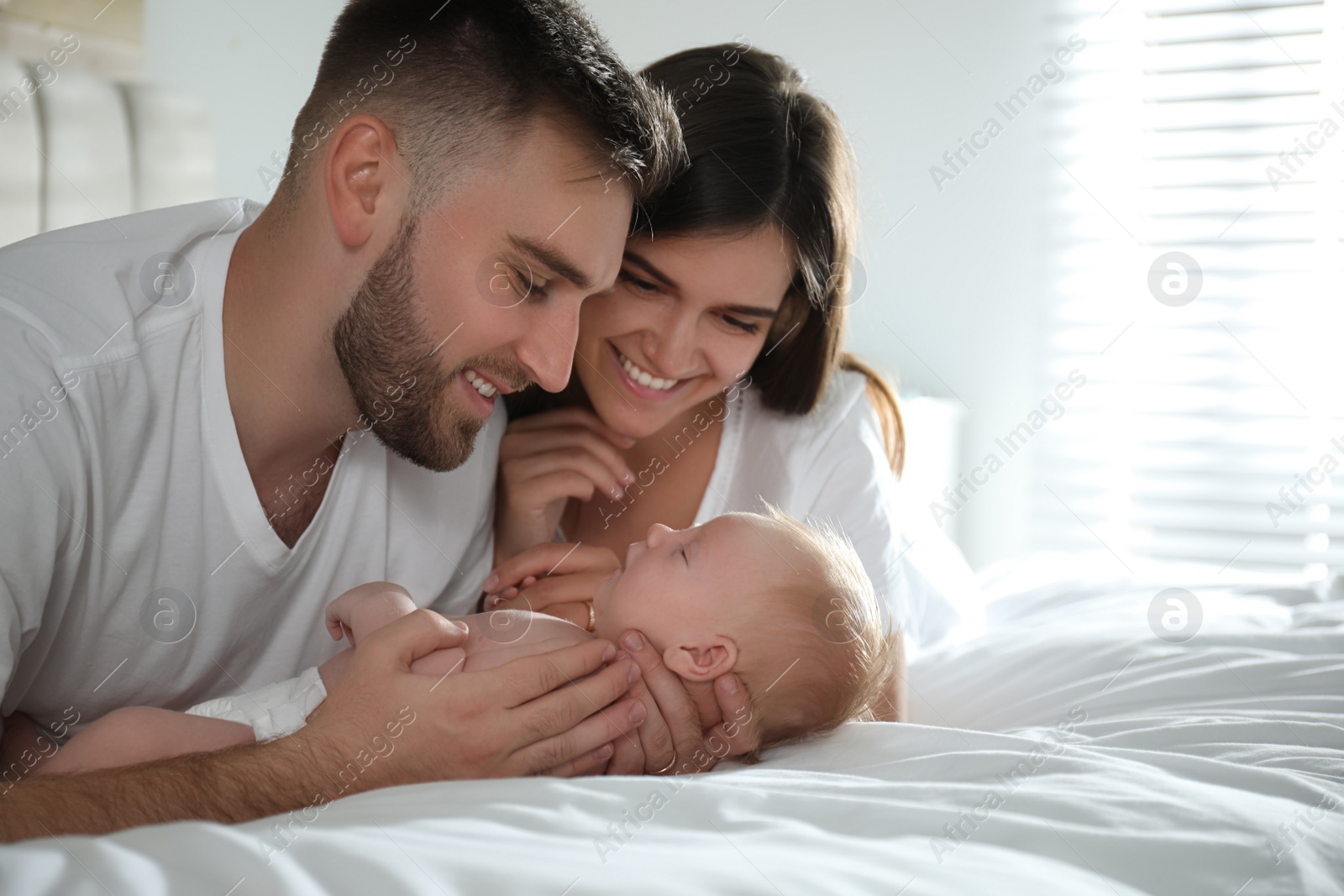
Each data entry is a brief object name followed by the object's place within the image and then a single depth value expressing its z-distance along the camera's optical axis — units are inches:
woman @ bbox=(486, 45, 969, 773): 61.4
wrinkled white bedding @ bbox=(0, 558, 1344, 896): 26.5
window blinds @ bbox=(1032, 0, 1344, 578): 127.3
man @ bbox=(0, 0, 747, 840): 45.9
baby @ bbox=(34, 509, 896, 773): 48.6
